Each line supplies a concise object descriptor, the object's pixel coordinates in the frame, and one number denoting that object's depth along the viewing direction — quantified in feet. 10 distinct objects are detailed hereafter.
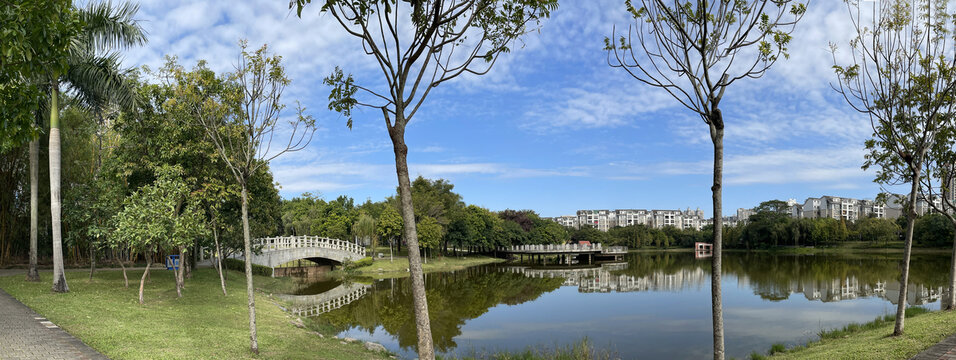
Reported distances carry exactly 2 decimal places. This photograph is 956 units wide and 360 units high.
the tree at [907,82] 32.12
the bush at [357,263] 119.14
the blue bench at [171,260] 66.36
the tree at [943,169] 41.96
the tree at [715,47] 18.19
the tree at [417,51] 20.18
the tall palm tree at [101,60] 51.12
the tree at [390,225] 140.77
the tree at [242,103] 30.19
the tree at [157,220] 42.24
